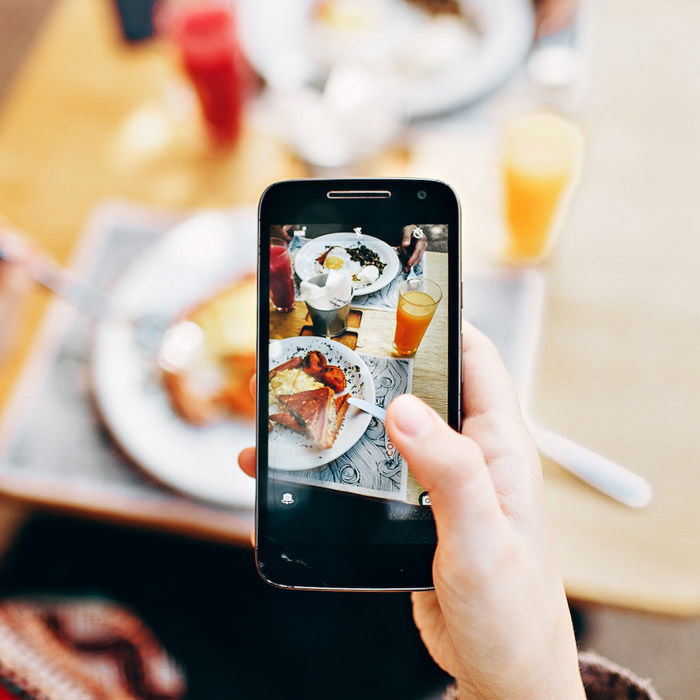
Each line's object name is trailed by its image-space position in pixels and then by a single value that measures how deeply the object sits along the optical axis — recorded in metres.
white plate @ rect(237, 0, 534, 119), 1.03
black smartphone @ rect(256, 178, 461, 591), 0.55
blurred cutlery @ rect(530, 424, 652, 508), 0.74
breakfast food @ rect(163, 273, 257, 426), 0.81
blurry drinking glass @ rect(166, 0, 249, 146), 0.94
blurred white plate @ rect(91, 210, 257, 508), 0.77
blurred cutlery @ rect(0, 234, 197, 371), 0.85
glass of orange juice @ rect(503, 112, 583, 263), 0.84
